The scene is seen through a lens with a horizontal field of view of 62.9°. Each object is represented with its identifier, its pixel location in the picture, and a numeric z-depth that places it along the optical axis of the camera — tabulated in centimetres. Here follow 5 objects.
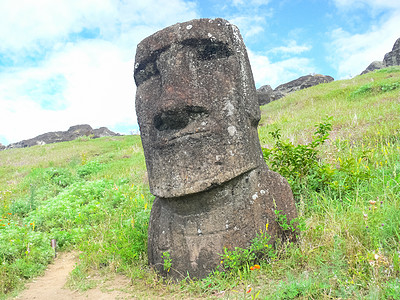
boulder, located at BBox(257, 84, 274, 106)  2398
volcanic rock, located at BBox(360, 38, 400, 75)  2739
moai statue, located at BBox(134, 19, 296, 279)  329
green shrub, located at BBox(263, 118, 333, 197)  464
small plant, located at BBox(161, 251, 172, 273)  345
